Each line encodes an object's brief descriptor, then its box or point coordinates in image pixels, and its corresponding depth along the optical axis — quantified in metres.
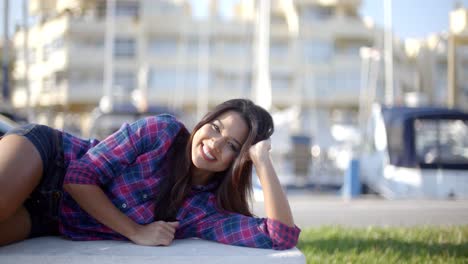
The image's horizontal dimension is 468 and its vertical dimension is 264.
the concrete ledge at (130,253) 2.62
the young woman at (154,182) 2.84
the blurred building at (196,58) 38.56
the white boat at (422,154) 10.70
